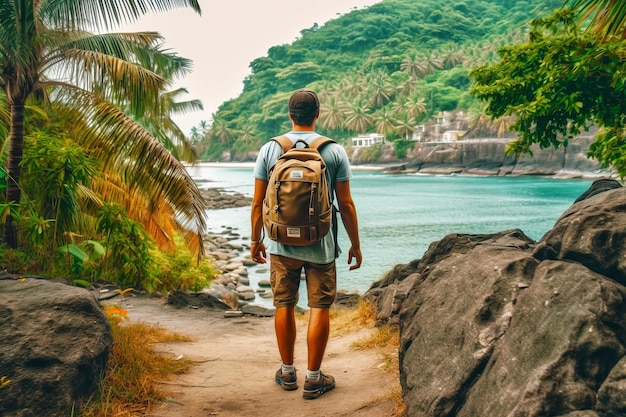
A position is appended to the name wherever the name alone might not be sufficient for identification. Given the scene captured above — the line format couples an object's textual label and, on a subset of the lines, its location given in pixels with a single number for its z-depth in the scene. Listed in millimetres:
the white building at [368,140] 82075
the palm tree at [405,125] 78562
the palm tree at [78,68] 6887
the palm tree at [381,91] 91862
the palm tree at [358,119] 87250
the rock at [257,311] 9797
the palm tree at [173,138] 15102
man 3512
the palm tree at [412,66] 100062
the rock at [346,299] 12258
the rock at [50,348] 3053
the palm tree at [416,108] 83000
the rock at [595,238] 2760
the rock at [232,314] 9125
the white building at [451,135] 73325
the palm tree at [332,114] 88312
